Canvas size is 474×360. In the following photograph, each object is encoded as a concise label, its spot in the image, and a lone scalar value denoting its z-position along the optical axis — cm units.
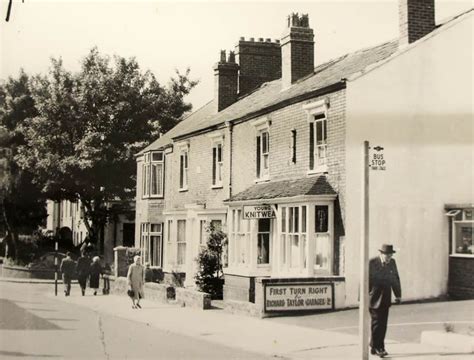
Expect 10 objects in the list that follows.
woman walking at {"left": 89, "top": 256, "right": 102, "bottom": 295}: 2677
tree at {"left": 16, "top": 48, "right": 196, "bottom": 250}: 4069
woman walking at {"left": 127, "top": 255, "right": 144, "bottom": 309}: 2095
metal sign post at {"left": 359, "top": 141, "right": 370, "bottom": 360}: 1009
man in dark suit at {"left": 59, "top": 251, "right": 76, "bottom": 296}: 2672
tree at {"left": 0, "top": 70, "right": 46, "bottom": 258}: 4303
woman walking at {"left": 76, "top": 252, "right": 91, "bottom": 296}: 2681
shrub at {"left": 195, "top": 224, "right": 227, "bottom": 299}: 2238
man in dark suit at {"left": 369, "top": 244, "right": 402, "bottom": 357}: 1112
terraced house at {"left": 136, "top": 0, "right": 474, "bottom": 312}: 1686
